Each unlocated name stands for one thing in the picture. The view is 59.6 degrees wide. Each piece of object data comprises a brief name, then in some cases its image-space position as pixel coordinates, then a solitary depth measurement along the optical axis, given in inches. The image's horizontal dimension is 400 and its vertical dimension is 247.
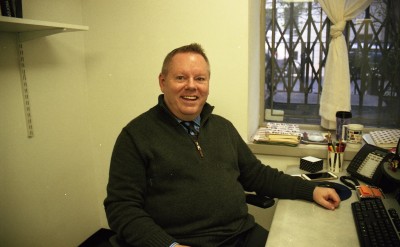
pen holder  72.7
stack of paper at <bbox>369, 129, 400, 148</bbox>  74.8
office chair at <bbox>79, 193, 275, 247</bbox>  98.1
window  85.3
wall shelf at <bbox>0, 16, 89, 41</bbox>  60.6
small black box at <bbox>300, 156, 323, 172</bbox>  74.0
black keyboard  45.3
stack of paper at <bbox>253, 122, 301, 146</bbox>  81.5
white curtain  82.2
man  54.7
